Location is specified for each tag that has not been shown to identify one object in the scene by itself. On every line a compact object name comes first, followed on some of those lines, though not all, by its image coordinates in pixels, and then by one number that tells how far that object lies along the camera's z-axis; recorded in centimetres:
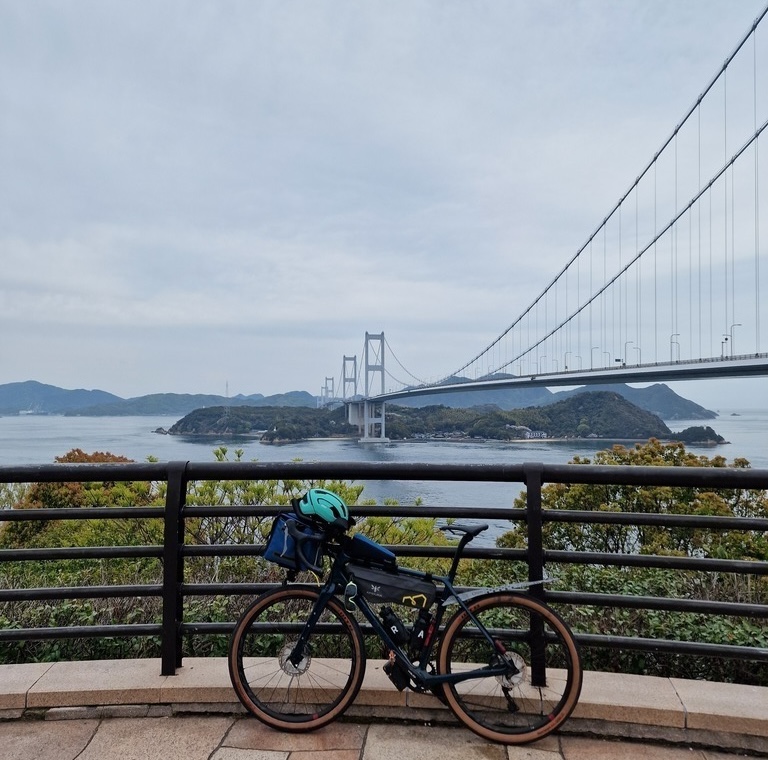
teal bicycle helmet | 228
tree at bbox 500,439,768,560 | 505
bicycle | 230
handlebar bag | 229
